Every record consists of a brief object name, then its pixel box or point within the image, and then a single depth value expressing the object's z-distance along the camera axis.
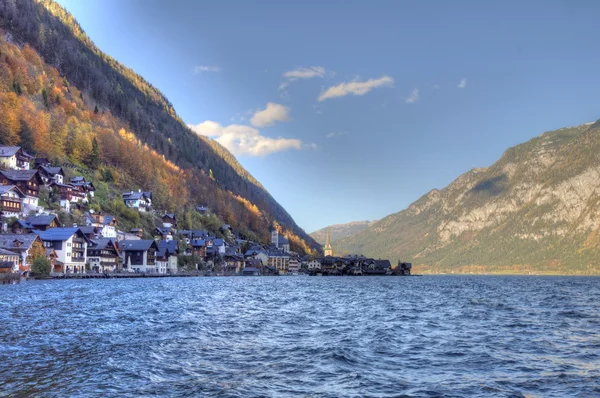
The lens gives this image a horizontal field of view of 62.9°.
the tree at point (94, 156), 190.75
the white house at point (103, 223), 149.75
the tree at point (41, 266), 102.94
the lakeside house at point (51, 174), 147.38
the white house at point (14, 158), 146.75
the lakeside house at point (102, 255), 137.02
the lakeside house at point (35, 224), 118.44
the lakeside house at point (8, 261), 90.81
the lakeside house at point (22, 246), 99.25
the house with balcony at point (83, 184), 156.25
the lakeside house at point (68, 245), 119.69
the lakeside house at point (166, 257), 167.12
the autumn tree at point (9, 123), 160.12
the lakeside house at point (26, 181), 131.12
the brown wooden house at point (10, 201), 121.00
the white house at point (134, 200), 190.12
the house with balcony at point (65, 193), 147.75
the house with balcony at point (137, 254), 156.38
